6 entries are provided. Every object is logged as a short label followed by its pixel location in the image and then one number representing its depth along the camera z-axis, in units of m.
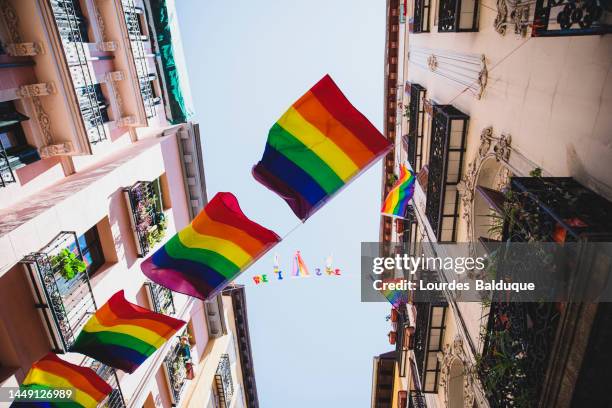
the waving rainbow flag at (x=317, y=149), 6.87
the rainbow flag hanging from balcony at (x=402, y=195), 12.45
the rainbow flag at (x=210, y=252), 7.86
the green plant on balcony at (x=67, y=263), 8.62
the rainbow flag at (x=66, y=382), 7.72
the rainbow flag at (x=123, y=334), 8.45
